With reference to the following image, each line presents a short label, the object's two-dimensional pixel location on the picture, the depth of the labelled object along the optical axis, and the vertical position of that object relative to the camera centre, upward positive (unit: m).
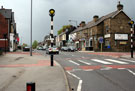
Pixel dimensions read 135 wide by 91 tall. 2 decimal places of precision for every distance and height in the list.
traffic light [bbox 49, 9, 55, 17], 7.38 +2.25
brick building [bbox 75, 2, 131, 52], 26.51 +3.68
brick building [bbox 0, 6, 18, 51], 25.02 +3.40
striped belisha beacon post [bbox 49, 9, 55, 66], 7.38 +2.19
